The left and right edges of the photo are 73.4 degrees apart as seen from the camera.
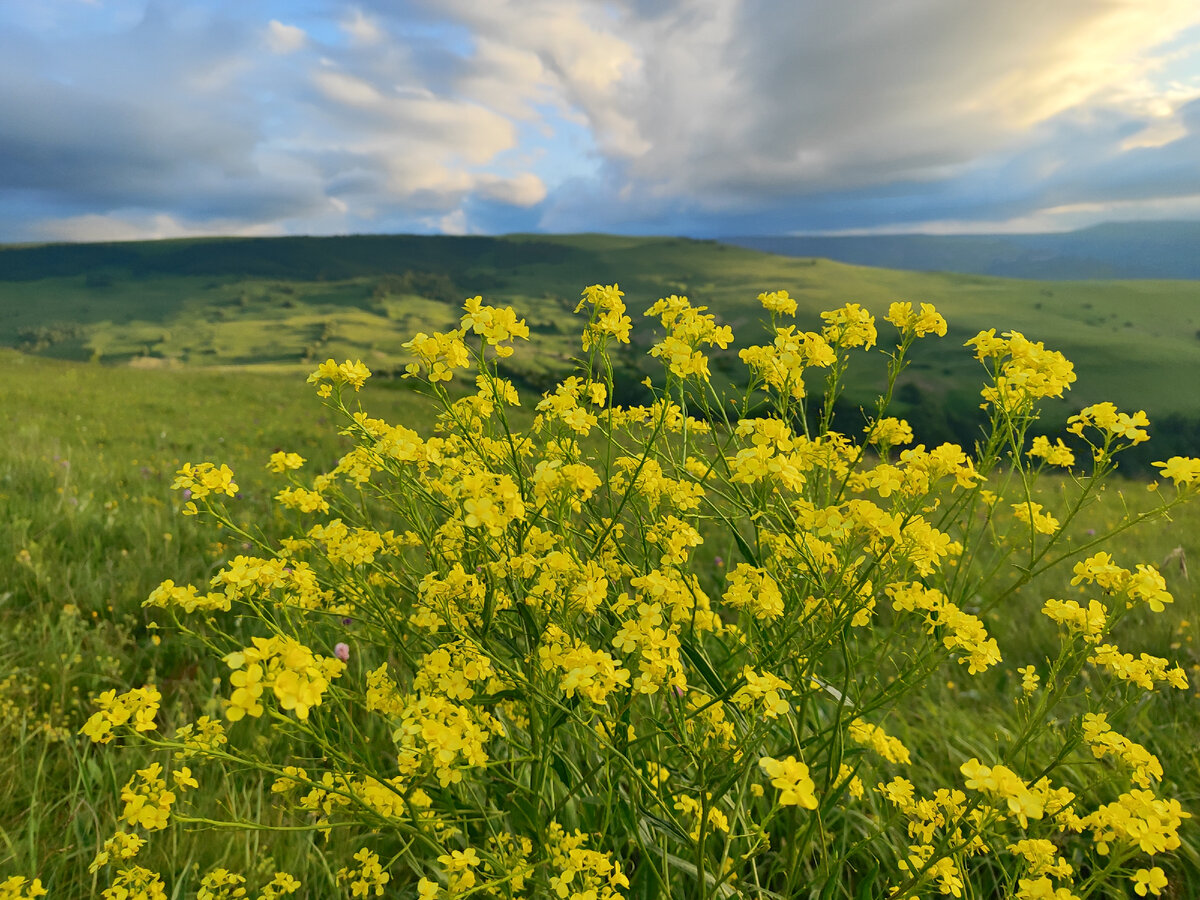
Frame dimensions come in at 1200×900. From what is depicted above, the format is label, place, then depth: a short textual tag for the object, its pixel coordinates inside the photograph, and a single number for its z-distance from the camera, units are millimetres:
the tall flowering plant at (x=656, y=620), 376
